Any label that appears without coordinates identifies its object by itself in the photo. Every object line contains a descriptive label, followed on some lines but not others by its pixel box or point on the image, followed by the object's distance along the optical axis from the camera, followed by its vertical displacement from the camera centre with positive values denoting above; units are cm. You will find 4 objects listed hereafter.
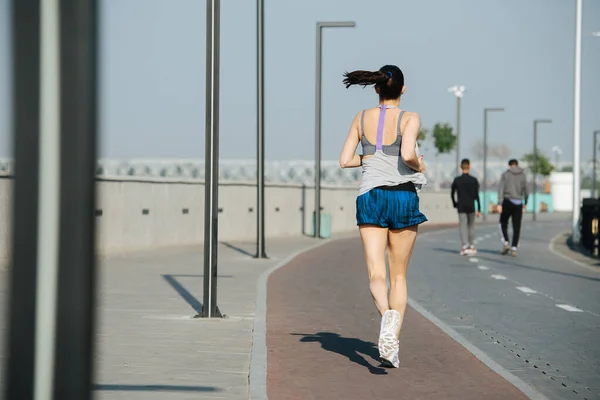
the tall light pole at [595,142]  8592 +200
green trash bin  3489 -202
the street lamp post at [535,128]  7412 +250
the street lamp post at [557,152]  12419 +147
